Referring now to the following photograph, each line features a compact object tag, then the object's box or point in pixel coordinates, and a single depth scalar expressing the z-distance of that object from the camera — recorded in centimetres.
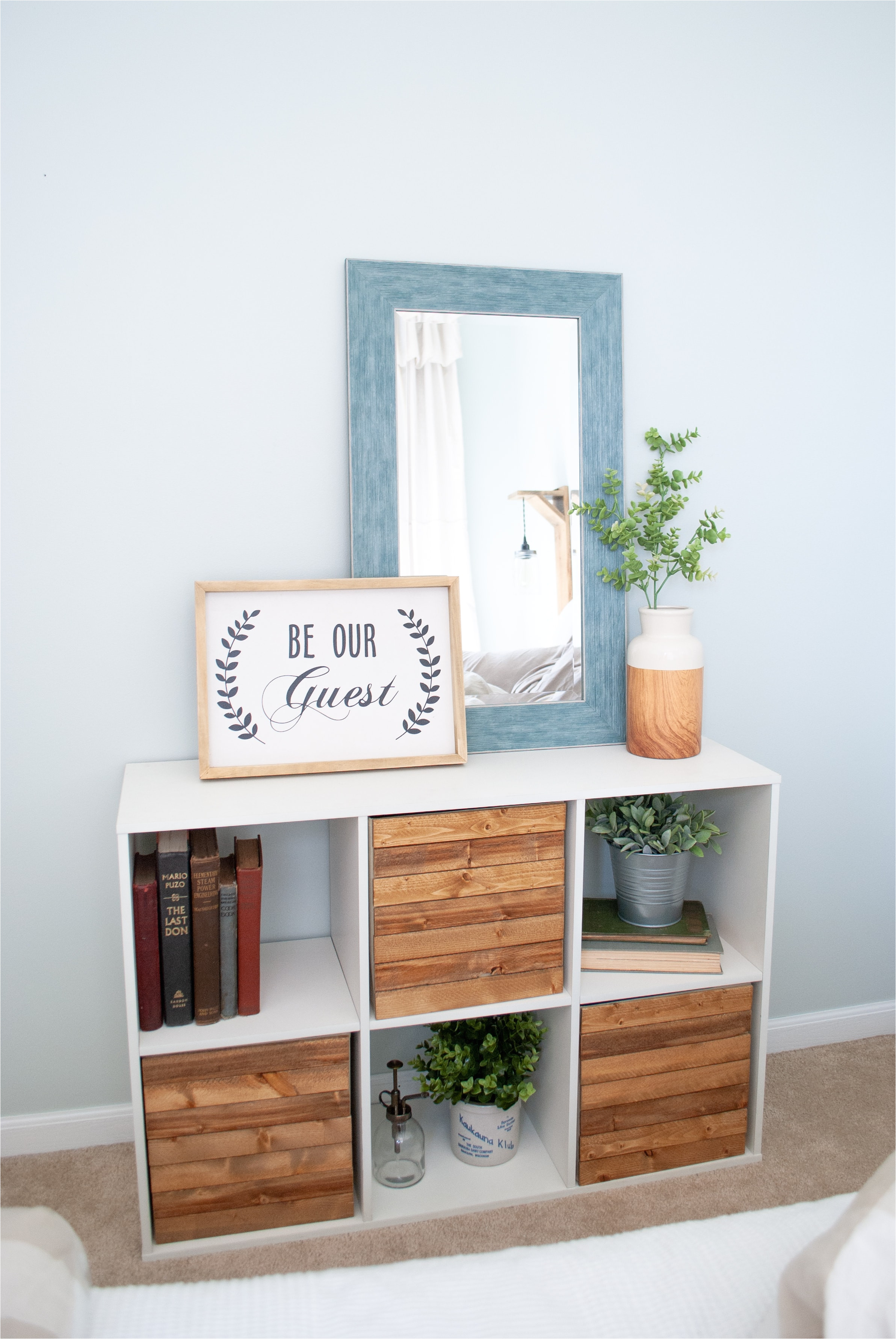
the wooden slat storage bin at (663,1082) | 162
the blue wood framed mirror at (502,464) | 169
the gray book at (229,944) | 147
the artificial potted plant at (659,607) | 171
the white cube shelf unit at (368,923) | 145
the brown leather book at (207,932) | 145
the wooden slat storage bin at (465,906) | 147
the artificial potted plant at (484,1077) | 164
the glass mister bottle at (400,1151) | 164
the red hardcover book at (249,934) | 149
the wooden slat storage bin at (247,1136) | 145
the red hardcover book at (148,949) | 142
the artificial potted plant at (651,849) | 168
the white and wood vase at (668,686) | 171
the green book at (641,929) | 167
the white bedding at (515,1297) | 77
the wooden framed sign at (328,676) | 159
